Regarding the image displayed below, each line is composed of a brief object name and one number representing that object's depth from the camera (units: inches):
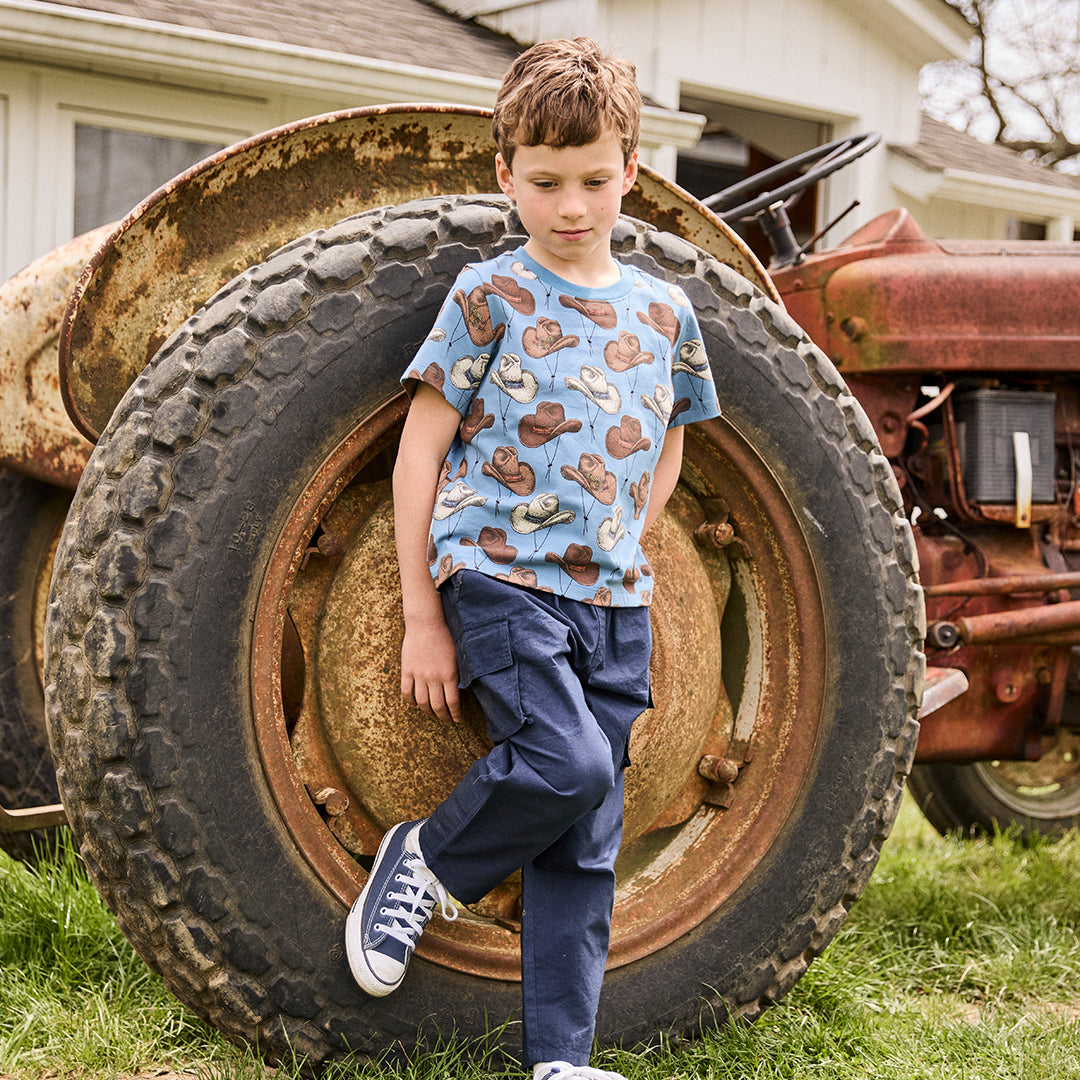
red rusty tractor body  108.0
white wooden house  222.2
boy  62.6
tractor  60.7
